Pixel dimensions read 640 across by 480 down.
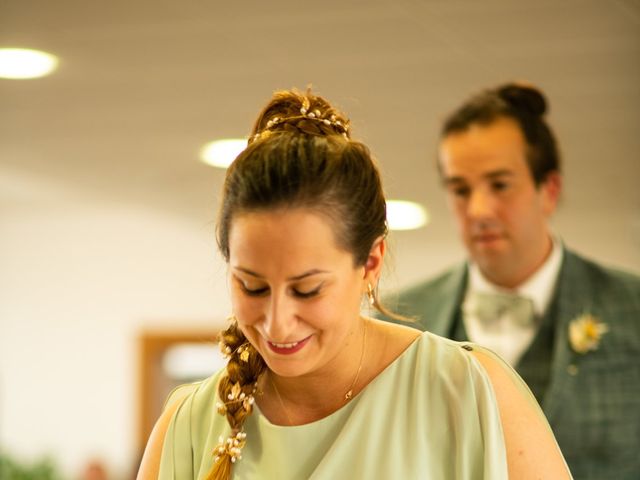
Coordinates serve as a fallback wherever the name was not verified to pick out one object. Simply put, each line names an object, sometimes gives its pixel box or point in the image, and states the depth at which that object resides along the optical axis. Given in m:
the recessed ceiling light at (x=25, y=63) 9.19
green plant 15.97
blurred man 5.34
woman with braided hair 3.24
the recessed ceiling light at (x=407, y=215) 15.38
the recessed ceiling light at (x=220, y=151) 12.18
